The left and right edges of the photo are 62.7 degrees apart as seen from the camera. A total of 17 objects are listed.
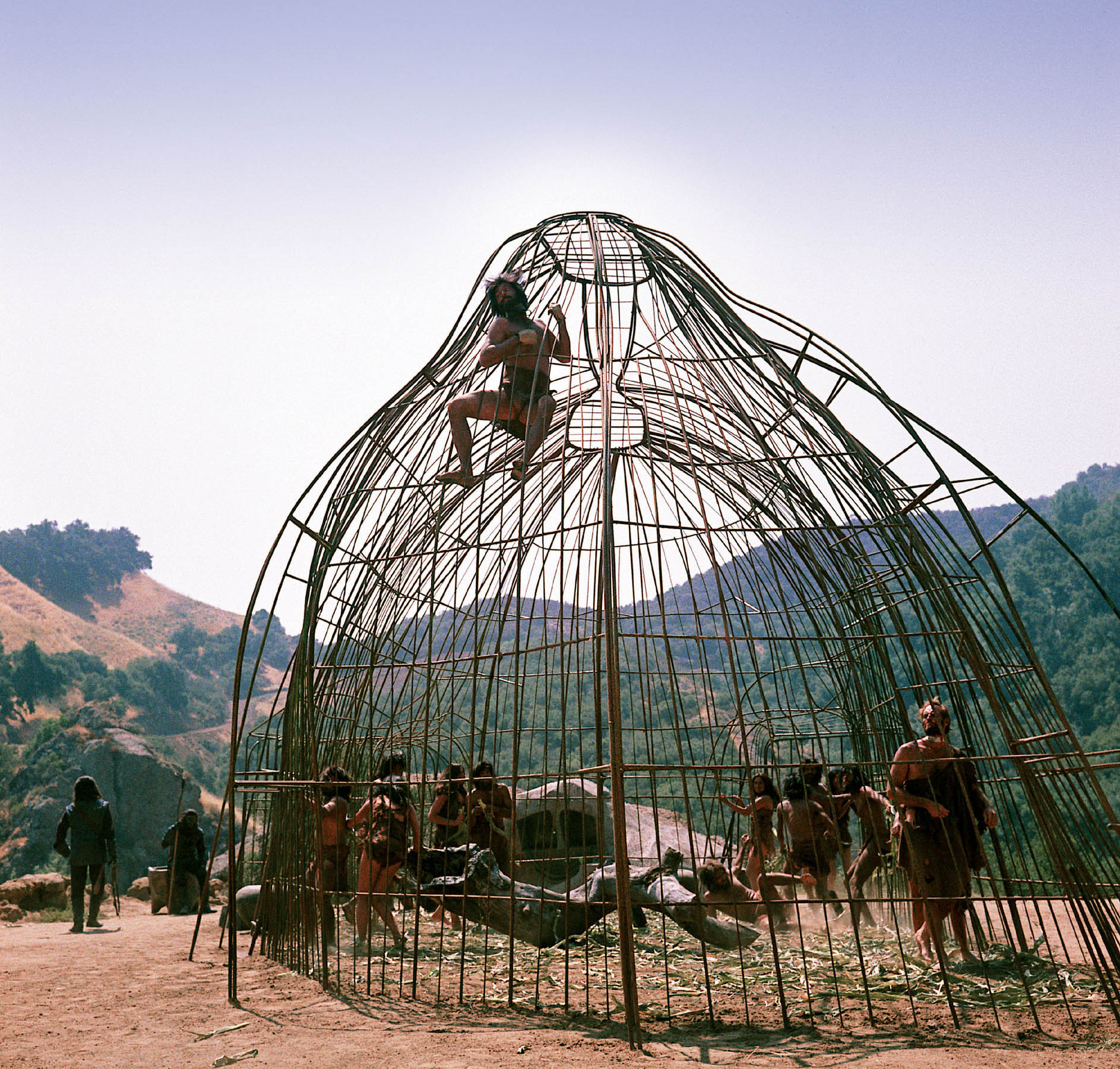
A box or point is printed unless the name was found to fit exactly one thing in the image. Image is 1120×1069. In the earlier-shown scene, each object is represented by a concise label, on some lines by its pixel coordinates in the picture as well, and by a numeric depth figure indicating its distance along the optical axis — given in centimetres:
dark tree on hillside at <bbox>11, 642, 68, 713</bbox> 5088
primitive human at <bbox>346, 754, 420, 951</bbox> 780
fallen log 764
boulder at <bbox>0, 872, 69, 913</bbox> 1389
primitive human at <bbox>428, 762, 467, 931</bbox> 842
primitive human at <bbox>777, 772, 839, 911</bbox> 837
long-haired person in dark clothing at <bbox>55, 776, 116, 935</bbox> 1111
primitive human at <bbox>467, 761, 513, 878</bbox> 874
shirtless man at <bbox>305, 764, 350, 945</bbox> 784
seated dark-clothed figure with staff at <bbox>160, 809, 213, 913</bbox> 1245
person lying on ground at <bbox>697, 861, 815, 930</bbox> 830
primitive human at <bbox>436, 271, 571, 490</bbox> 741
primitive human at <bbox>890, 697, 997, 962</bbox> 644
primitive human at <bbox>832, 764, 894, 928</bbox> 808
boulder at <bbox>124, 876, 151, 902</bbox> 1567
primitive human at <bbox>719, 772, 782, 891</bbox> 859
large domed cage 573
